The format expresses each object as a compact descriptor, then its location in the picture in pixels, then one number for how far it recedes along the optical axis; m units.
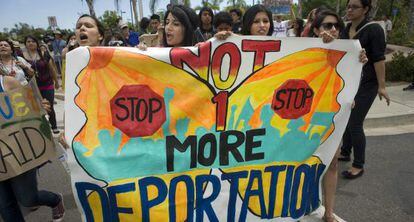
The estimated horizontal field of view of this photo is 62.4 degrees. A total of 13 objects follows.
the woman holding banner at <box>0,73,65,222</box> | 2.33
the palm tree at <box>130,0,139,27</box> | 27.34
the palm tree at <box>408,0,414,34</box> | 14.43
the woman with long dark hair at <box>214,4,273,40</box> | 2.77
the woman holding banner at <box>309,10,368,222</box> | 2.59
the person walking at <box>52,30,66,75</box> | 13.06
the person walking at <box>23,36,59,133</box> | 5.69
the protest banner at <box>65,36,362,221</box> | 2.02
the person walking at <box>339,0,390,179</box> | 3.26
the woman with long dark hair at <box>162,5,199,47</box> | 2.53
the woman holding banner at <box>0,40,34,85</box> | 3.67
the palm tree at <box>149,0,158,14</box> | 23.88
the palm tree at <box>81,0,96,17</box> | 17.57
